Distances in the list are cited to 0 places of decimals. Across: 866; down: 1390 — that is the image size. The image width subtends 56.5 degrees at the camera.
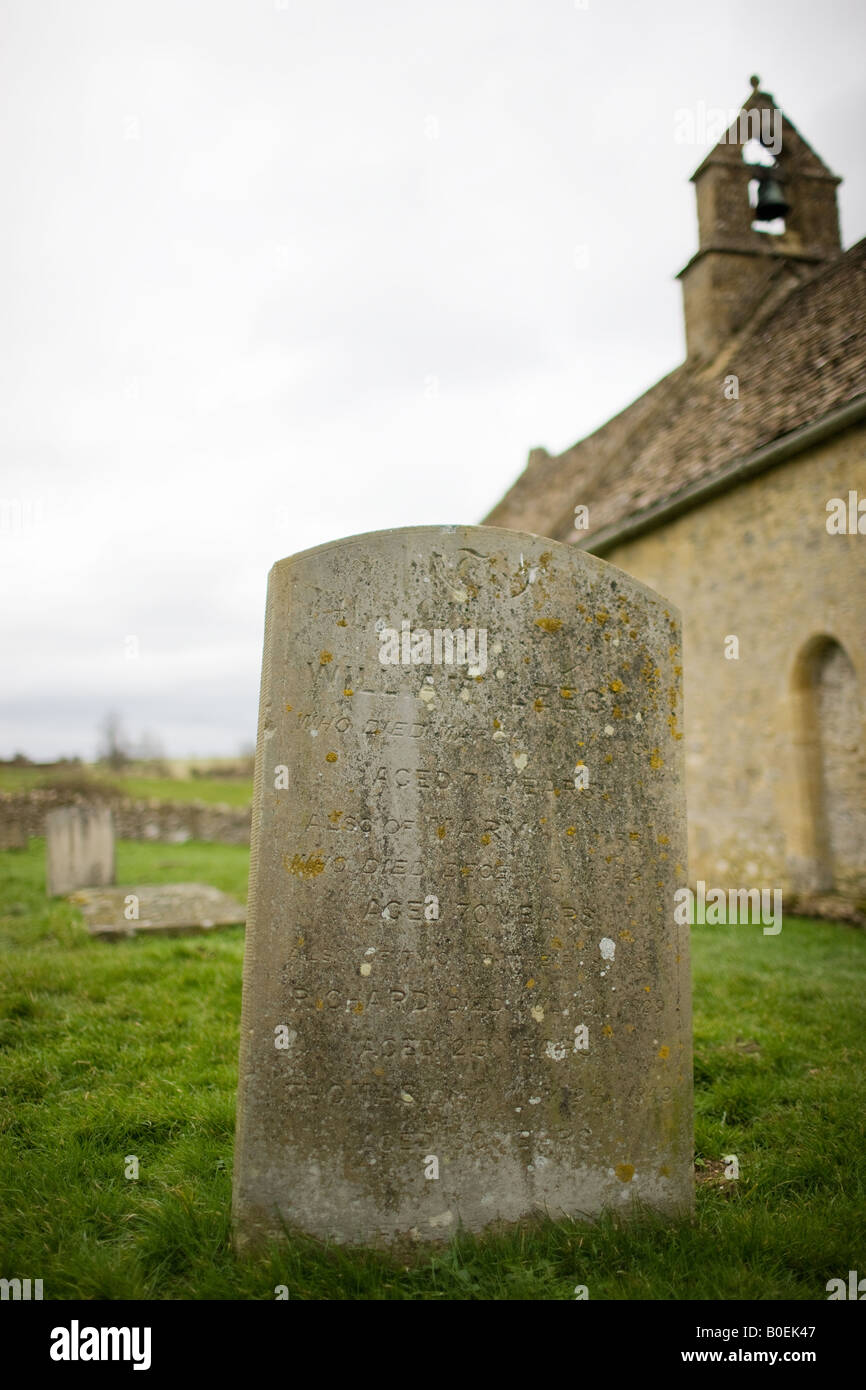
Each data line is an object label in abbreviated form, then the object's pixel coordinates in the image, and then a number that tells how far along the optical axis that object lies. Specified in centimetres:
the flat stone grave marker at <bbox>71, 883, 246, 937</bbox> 699
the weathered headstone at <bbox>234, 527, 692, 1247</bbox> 250
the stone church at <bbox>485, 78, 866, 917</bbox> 903
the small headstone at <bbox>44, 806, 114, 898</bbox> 982
